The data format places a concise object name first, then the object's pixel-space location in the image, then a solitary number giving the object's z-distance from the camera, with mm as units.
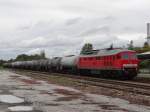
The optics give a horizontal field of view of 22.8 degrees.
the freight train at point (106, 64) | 34938
